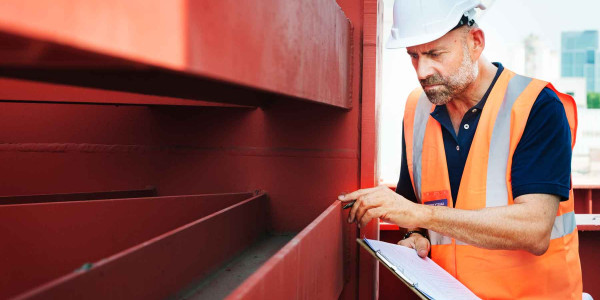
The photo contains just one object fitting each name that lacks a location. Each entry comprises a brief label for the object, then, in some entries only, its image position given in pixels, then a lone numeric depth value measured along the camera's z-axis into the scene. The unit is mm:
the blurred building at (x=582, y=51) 98062
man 2176
